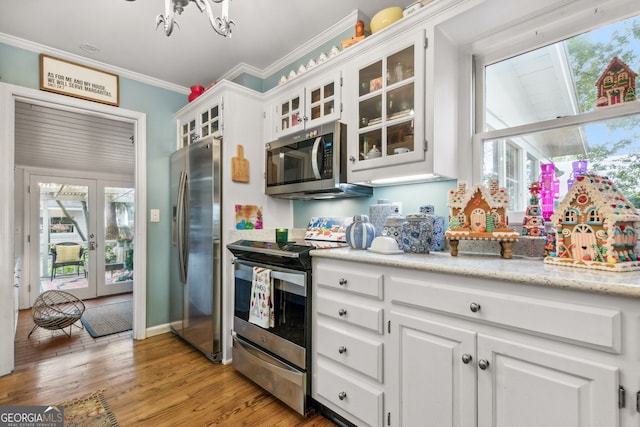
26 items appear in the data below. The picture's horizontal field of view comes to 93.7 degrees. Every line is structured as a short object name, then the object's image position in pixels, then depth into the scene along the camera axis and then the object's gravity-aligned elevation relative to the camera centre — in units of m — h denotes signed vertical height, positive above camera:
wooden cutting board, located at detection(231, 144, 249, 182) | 2.46 +0.40
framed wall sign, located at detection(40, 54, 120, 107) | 2.51 +1.20
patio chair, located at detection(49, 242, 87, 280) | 4.54 -0.60
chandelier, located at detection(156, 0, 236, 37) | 1.34 +0.93
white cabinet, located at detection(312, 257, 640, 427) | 0.86 -0.50
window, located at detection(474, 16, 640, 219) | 1.34 +0.51
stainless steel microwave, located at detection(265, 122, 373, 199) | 1.99 +0.37
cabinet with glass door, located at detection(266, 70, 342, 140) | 2.07 +0.85
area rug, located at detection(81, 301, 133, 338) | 3.21 -1.23
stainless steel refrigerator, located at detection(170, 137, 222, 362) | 2.39 -0.27
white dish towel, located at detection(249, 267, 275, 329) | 1.89 -0.54
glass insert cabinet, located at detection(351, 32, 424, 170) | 1.62 +0.64
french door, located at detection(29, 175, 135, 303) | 4.34 -0.30
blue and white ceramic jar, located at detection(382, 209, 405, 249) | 1.68 -0.07
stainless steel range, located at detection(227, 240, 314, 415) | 1.72 -0.70
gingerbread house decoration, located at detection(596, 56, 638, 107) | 1.32 +0.59
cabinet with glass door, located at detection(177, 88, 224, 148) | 2.54 +0.92
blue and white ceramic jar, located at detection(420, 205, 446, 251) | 1.66 -0.09
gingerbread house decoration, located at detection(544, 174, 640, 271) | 1.05 -0.05
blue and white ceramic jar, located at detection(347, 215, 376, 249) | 1.80 -0.11
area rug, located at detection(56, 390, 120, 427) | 1.67 -1.16
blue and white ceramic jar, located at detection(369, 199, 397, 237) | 1.96 +0.02
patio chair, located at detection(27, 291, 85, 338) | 2.97 -1.02
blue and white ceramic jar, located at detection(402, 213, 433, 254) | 1.59 -0.10
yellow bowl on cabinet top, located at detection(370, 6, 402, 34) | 1.81 +1.20
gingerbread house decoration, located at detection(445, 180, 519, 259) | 1.39 -0.01
